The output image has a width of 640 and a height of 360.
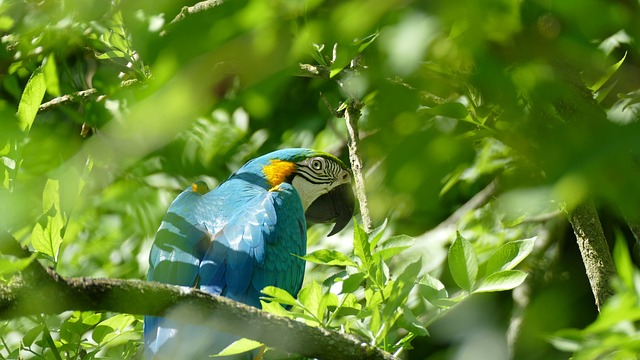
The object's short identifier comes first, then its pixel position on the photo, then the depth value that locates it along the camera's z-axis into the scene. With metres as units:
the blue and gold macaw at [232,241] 9.64
